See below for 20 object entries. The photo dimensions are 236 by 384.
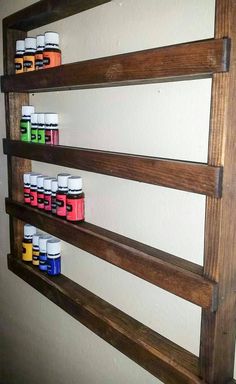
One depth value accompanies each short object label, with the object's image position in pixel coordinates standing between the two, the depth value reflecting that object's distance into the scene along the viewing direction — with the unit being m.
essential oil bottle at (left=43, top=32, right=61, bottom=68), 1.09
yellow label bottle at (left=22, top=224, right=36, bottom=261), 1.33
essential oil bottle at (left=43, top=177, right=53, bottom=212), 1.17
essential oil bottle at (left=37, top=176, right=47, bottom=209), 1.22
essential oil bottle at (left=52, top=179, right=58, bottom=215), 1.14
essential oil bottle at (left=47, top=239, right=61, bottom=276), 1.21
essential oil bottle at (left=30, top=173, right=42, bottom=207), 1.25
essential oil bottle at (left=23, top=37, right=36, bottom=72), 1.18
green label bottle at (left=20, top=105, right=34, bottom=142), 1.24
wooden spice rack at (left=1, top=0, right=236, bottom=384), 0.65
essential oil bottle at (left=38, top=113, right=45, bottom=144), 1.16
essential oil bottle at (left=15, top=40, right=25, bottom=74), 1.23
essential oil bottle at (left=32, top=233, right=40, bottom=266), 1.29
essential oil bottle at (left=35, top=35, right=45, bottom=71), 1.13
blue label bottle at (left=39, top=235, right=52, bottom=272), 1.24
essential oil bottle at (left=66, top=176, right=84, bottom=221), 1.07
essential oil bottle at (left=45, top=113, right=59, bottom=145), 1.14
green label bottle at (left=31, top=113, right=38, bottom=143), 1.20
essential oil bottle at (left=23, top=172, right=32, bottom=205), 1.28
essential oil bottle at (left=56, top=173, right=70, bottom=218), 1.10
